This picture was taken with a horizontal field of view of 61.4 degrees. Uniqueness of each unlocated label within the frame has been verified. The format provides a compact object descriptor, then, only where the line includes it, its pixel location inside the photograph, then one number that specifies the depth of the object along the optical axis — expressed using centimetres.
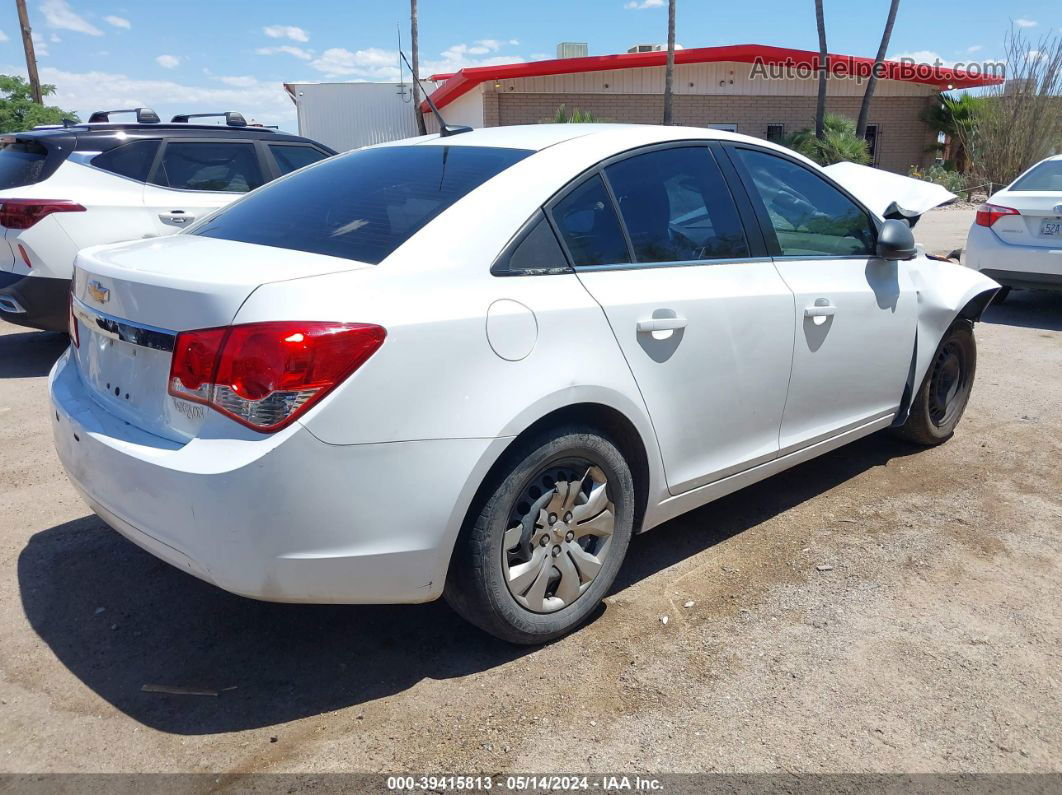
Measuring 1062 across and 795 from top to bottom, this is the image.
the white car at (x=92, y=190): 630
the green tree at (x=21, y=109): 2453
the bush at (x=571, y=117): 2266
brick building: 2639
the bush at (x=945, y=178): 2467
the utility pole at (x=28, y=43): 2162
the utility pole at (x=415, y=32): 3250
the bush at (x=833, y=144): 2267
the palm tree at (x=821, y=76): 2538
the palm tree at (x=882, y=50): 2616
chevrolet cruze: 241
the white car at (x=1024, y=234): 823
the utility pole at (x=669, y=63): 2547
